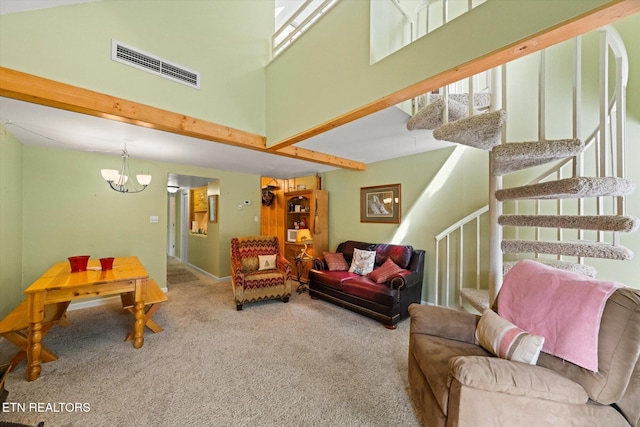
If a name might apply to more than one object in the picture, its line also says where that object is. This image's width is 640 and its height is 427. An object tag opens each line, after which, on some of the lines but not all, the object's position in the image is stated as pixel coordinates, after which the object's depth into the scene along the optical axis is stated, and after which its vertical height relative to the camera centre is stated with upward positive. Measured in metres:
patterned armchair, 3.32 -0.87
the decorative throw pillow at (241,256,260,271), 3.73 -0.78
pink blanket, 1.13 -0.51
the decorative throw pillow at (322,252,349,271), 3.70 -0.75
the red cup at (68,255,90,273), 2.38 -0.50
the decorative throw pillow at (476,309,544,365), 1.20 -0.69
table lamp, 4.12 -0.41
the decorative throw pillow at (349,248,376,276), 3.47 -0.72
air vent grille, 2.12 +1.46
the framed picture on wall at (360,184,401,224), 3.77 +0.19
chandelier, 2.71 +0.47
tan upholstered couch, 1.05 -0.78
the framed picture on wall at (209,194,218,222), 4.85 +0.14
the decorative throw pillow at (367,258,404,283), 3.04 -0.76
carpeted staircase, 1.32 +0.18
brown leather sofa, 2.78 -0.94
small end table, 4.10 -1.05
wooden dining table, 1.86 -0.66
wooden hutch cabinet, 4.59 -0.10
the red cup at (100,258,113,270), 2.48 -0.52
